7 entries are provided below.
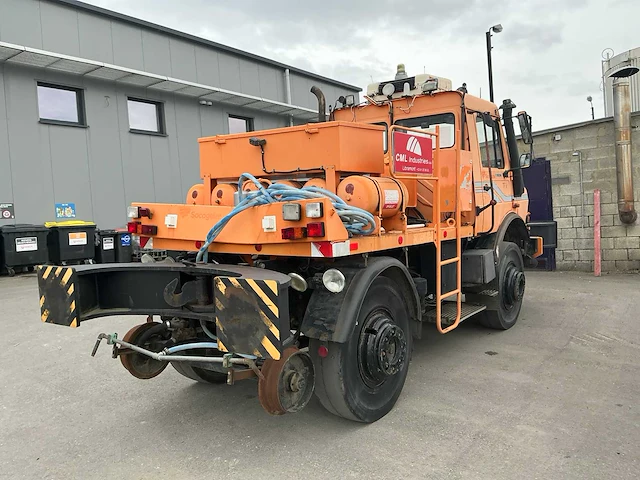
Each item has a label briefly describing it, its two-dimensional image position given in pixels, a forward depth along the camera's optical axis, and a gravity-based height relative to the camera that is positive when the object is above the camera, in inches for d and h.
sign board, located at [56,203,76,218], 490.6 +25.5
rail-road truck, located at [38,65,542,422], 118.0 -12.6
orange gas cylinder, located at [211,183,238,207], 161.8 +10.6
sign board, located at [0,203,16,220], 452.8 +25.6
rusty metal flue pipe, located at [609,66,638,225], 363.6 +43.8
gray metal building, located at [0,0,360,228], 463.2 +138.0
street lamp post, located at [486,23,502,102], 505.9 +156.7
